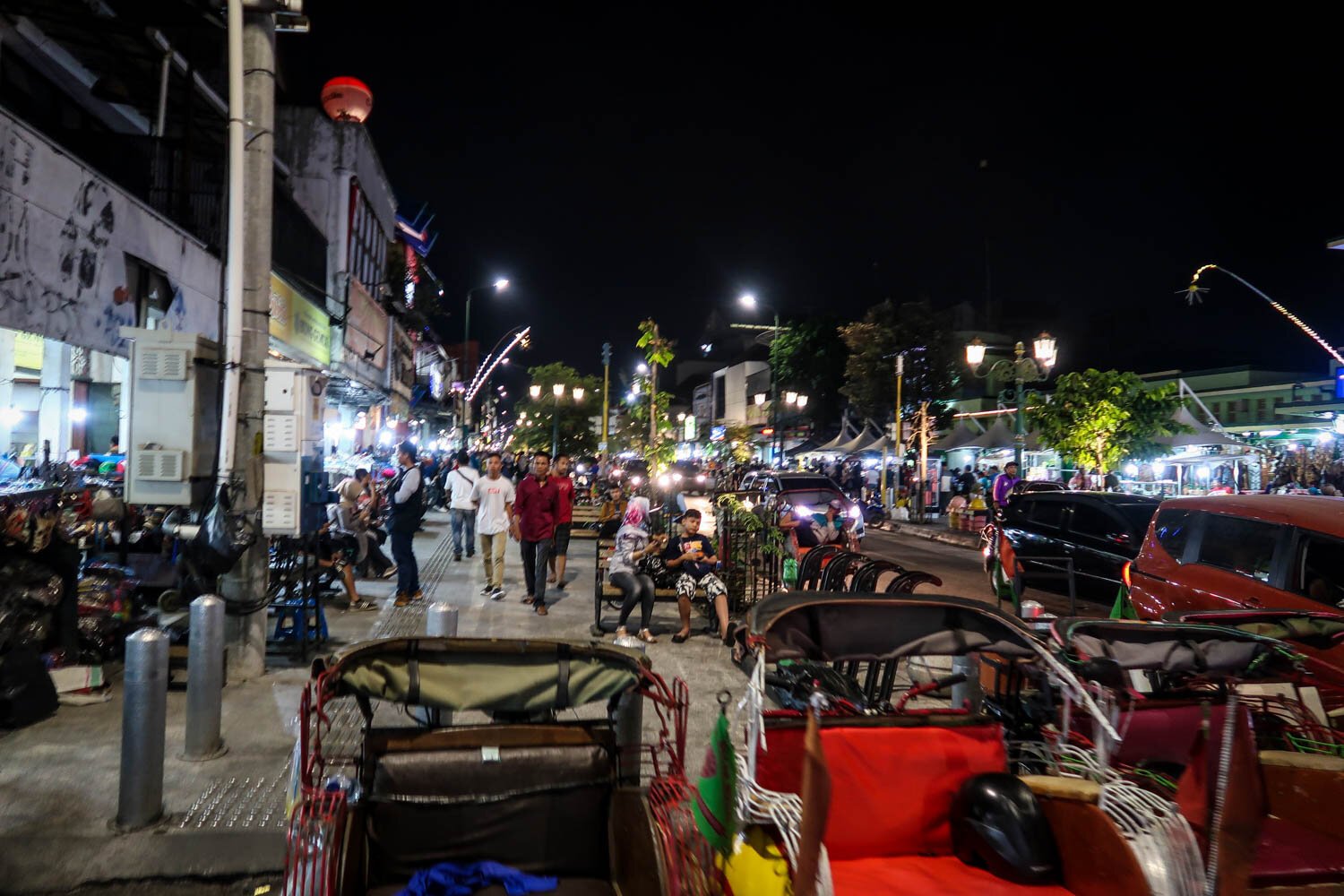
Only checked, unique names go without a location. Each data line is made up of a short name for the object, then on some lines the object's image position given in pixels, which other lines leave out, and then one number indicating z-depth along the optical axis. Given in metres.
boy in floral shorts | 8.67
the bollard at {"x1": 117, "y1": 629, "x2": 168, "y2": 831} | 4.17
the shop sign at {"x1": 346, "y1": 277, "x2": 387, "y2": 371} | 20.14
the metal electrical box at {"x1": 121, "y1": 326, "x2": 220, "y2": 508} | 6.39
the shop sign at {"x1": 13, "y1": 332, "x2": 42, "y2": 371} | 11.23
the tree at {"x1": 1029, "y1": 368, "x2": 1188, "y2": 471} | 21.03
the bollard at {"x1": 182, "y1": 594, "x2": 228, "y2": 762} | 5.08
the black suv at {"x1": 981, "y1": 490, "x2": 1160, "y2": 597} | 9.80
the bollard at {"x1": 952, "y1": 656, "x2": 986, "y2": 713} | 4.77
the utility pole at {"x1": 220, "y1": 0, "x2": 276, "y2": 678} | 6.50
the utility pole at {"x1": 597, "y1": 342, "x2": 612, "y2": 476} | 27.33
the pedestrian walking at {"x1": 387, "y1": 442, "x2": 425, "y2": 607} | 10.15
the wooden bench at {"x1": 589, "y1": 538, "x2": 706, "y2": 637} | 8.92
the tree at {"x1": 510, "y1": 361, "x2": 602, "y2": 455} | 40.41
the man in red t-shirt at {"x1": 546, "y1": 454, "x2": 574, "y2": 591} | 10.35
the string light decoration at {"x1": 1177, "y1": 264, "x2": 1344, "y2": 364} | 17.19
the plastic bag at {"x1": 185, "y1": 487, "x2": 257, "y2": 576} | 6.30
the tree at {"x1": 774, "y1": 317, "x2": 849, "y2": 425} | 51.53
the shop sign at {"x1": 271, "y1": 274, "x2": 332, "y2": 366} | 13.70
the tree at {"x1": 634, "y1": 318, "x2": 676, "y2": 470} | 18.14
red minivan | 5.87
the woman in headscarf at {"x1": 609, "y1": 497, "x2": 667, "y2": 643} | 8.63
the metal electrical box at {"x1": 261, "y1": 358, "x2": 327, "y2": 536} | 6.68
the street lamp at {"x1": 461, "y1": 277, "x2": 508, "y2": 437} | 27.89
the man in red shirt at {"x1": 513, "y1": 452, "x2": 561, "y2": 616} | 10.09
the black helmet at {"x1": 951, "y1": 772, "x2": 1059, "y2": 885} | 3.19
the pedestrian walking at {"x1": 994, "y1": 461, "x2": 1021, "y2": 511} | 19.81
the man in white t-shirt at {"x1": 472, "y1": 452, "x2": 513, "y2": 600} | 10.91
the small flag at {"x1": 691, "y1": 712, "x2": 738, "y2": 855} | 3.02
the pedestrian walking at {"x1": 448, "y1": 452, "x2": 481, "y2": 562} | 13.89
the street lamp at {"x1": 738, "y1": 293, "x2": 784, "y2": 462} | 26.92
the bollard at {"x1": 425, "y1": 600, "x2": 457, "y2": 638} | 5.44
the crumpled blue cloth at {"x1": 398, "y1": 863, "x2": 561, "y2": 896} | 2.84
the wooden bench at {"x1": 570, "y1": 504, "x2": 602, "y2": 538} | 15.70
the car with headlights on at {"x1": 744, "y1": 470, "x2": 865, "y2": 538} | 16.55
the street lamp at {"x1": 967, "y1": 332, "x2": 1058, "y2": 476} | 22.14
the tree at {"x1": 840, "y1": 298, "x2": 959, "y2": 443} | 40.03
